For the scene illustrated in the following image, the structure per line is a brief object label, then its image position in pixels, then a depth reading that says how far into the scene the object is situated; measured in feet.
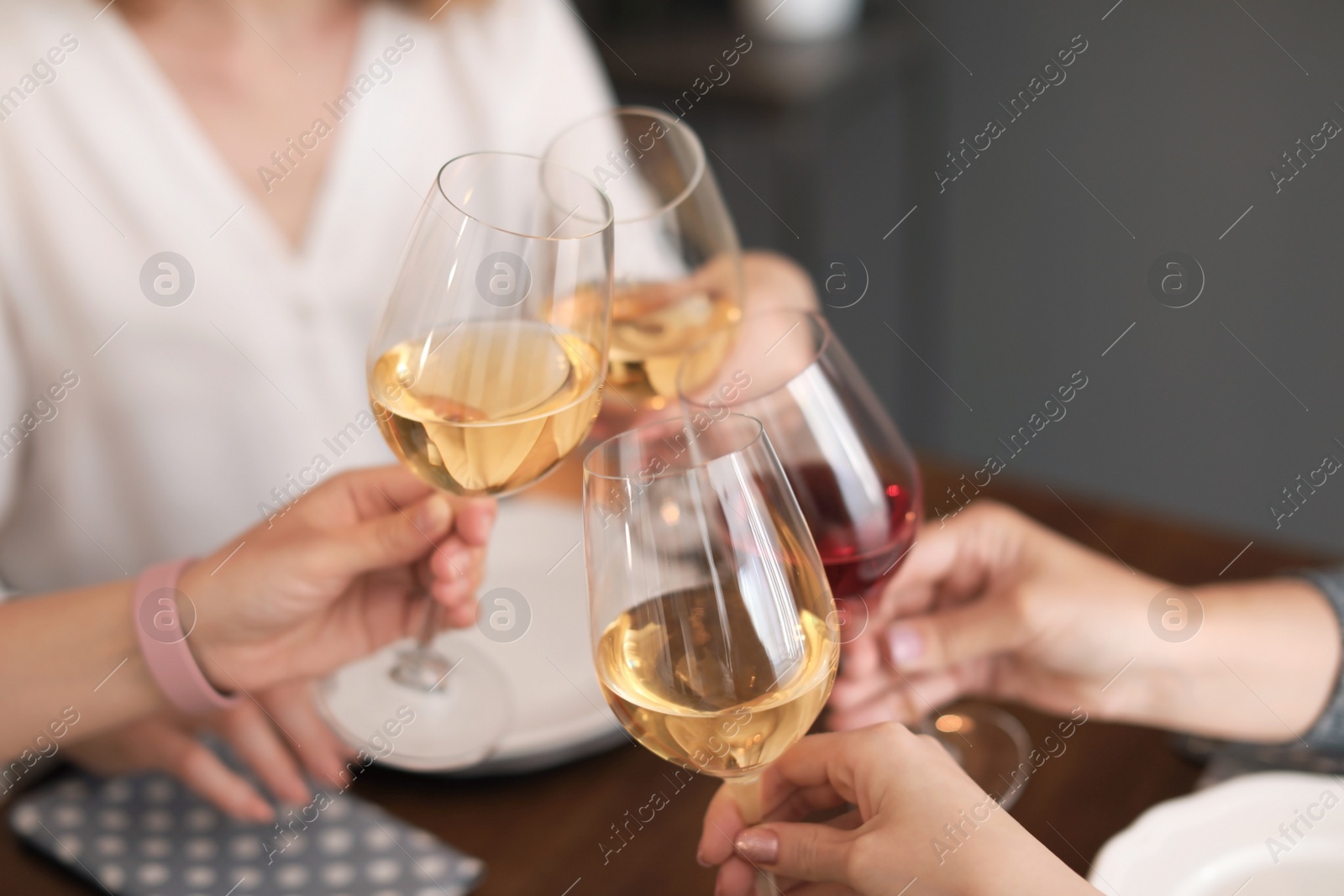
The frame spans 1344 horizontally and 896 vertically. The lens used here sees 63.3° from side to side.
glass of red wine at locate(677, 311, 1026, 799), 2.15
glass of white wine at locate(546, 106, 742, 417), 2.67
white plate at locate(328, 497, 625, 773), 2.39
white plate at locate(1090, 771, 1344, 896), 1.91
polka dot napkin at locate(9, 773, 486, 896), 2.19
